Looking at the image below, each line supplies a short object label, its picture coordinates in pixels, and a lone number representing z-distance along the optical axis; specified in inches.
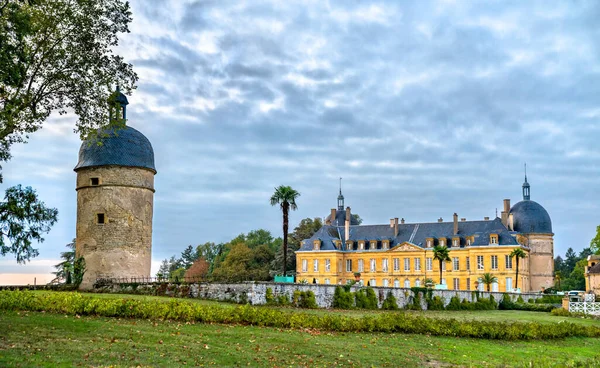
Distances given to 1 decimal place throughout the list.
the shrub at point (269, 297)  1233.4
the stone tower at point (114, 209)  1438.2
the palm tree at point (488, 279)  2410.3
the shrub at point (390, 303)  1488.4
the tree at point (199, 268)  3548.2
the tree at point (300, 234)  3159.5
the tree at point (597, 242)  2640.3
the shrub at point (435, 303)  1636.3
